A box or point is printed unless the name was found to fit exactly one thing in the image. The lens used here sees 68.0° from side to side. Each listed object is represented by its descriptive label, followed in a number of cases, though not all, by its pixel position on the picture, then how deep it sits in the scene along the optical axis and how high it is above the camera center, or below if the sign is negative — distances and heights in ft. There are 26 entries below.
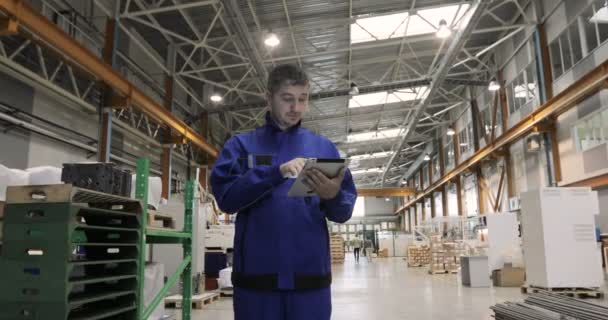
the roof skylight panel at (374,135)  78.59 +16.78
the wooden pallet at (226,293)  28.27 -3.76
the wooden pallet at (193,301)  23.64 -3.52
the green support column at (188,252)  14.28 -0.62
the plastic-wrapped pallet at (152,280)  14.39 -1.49
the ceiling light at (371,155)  93.48 +15.65
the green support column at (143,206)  10.25 +0.64
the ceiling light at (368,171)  115.24 +15.25
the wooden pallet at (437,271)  48.91 -4.57
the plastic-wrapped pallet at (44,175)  11.02 +1.49
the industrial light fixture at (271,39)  36.68 +15.56
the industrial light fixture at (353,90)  48.75 +15.11
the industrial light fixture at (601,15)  35.83 +16.98
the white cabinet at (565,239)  25.53 -0.69
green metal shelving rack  10.39 -0.16
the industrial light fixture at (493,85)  50.68 +15.94
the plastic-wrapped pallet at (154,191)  13.62 +1.31
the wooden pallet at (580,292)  25.40 -3.63
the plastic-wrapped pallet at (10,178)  10.44 +1.36
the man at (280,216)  5.24 +0.19
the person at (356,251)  86.60 -3.93
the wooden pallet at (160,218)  12.66 +0.43
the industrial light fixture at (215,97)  51.19 +15.24
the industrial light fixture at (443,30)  36.68 +16.09
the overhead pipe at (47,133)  28.31 +7.18
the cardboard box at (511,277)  35.04 -3.78
